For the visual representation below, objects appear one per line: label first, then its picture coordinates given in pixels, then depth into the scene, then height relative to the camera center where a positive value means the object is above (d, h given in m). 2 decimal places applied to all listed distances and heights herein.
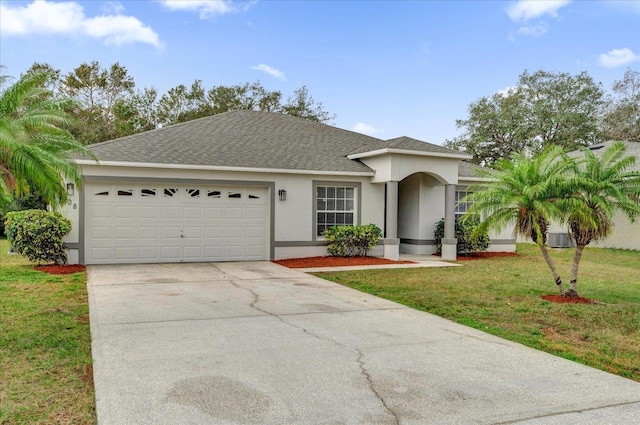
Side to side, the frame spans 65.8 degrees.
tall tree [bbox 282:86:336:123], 37.47 +8.11
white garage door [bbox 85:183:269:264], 13.07 -0.29
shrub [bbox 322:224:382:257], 14.77 -0.77
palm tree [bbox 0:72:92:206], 6.18 +1.10
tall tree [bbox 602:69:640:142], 31.84 +6.70
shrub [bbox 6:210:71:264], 11.91 -0.52
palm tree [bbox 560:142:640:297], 8.22 +0.36
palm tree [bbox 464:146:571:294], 8.38 +0.34
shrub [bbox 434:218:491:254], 16.58 -0.84
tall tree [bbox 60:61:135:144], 33.41 +8.70
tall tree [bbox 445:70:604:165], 33.00 +6.66
